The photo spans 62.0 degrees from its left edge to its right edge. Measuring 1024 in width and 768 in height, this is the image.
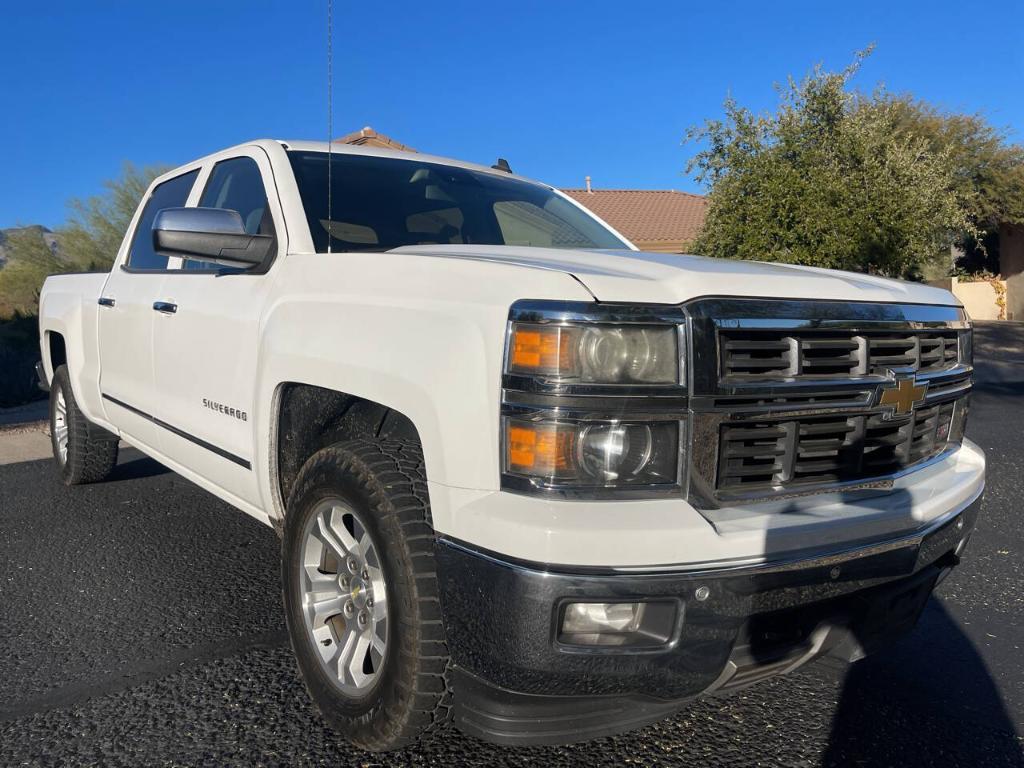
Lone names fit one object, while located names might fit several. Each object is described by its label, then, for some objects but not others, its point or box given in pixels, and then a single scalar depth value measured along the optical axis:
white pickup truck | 1.85
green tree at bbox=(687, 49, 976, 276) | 13.18
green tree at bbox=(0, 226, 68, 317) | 23.66
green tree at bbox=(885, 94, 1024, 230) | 21.55
